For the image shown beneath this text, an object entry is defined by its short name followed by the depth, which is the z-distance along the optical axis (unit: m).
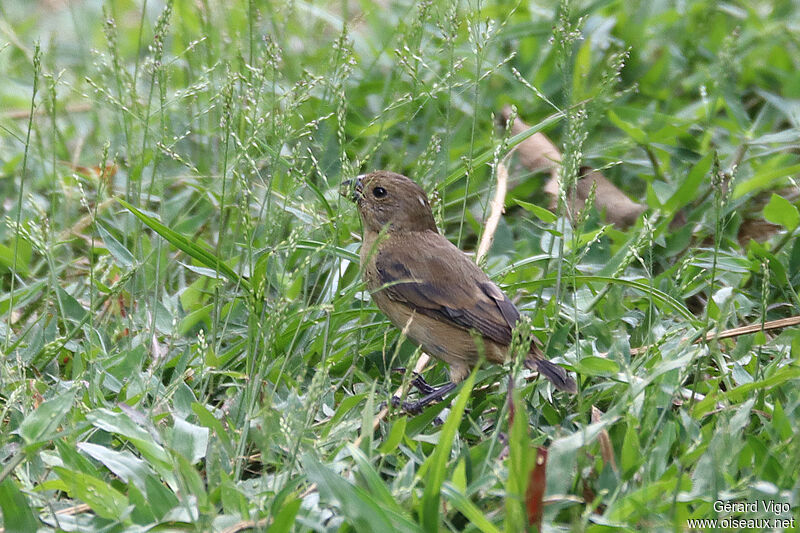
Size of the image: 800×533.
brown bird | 8.17
